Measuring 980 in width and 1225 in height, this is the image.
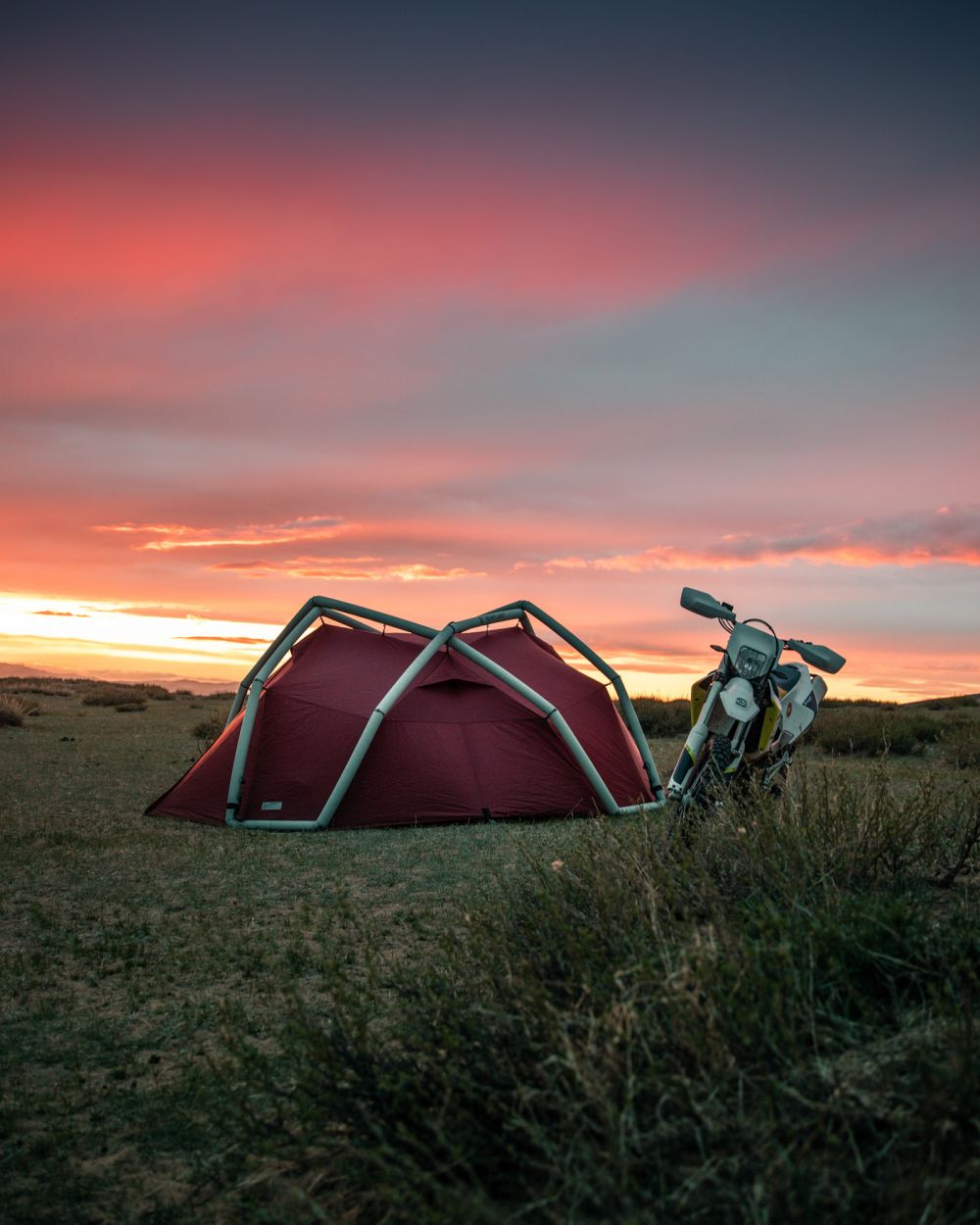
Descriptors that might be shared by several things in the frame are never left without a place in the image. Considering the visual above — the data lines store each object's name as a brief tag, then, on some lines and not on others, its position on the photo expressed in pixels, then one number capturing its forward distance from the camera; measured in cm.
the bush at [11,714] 2239
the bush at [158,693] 3688
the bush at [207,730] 2109
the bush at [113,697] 3155
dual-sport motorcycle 660
